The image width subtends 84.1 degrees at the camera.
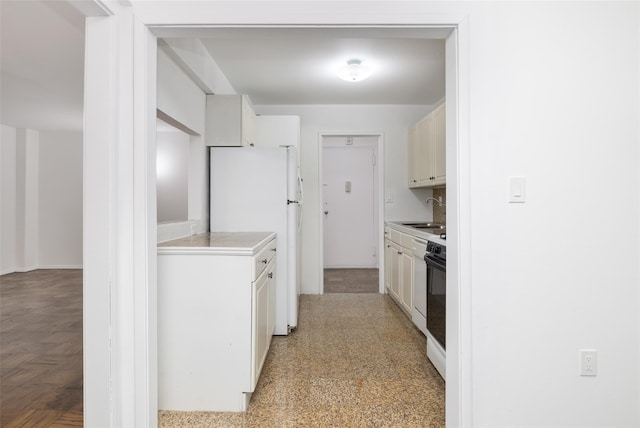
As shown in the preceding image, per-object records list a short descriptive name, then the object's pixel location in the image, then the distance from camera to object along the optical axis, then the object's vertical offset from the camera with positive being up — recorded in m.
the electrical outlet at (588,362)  1.52 -0.63
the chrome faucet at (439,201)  4.15 +0.17
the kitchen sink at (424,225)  3.61 -0.10
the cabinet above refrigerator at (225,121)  2.96 +0.80
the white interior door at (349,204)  6.17 +0.20
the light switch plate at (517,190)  1.51 +0.11
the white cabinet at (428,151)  3.30 +0.67
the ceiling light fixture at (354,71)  3.03 +1.27
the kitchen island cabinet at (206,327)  1.85 -0.58
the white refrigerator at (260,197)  2.82 +0.16
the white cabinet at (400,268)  3.24 -0.54
